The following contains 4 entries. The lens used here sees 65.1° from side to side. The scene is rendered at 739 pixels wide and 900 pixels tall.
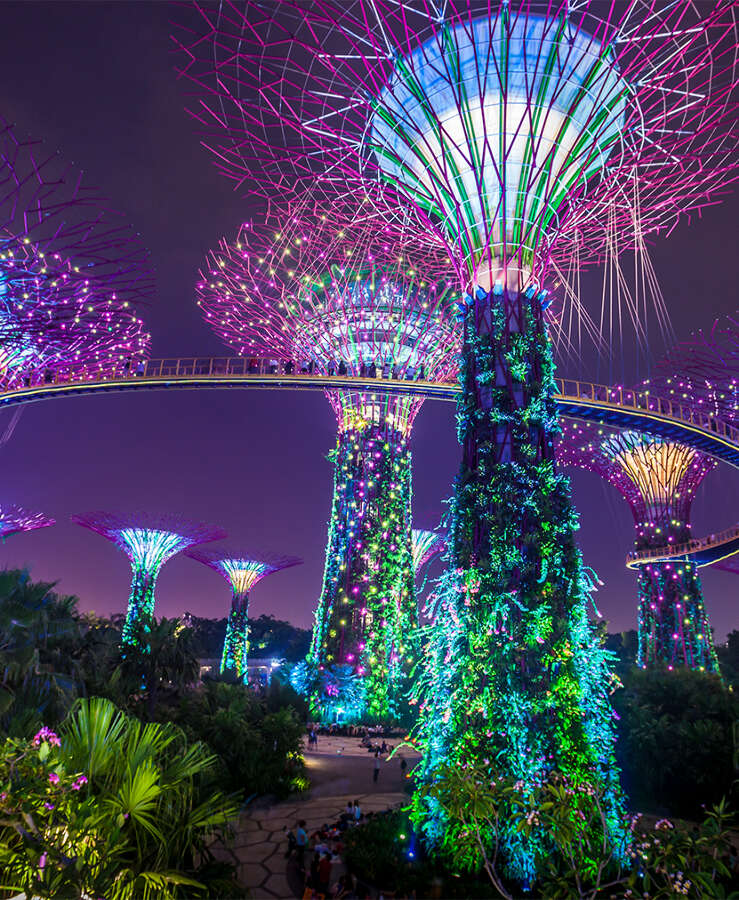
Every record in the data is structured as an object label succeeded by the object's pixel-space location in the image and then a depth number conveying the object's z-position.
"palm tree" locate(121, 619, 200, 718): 17.28
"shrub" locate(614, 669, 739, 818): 16.95
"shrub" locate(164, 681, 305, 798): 15.91
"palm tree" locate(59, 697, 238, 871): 6.16
